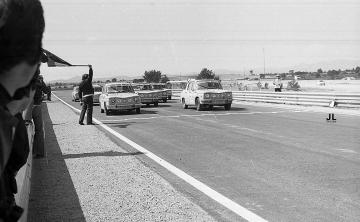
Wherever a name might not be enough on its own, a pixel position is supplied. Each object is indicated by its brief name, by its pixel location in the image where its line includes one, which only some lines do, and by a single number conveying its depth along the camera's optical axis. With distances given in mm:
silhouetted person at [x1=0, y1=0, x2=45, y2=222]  1251
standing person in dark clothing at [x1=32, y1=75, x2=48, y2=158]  8961
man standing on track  17109
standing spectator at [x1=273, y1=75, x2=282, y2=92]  36200
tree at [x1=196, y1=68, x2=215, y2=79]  75931
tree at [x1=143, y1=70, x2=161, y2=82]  101500
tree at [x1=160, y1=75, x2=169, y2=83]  89712
